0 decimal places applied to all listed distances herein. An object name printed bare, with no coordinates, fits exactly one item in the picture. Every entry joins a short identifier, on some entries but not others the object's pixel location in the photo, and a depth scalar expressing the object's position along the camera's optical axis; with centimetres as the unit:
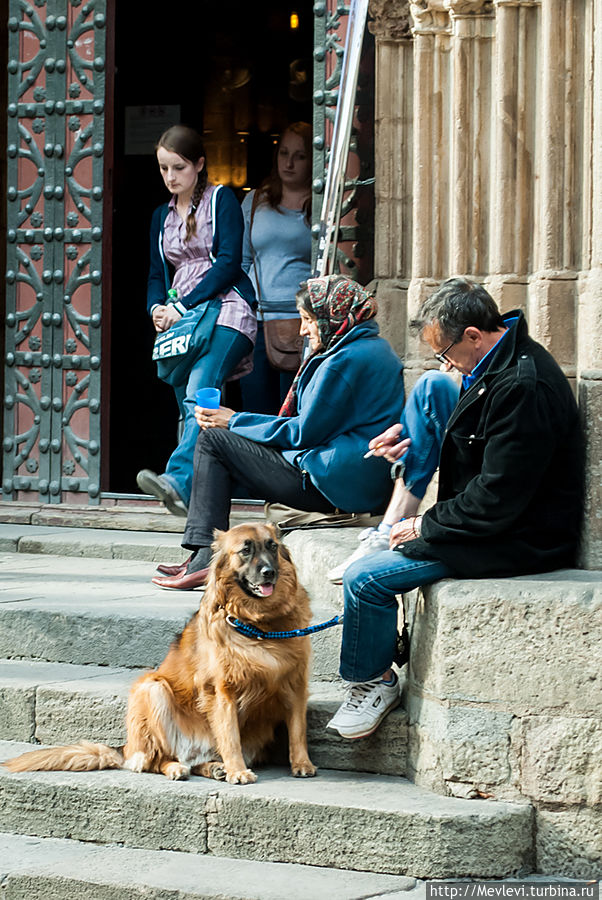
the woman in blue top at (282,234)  1508
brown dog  888
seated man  834
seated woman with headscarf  1127
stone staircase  800
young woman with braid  1424
